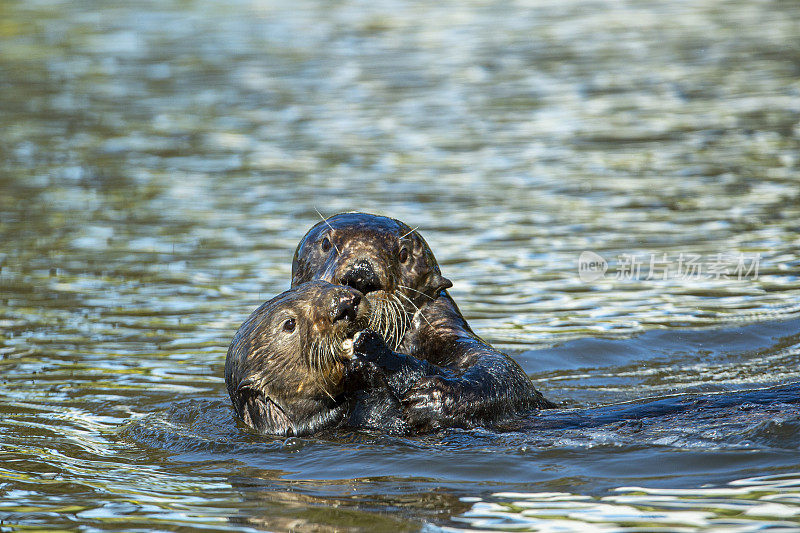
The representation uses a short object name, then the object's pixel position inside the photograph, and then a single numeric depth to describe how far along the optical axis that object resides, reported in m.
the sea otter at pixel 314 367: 10.02
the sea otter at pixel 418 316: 9.99
